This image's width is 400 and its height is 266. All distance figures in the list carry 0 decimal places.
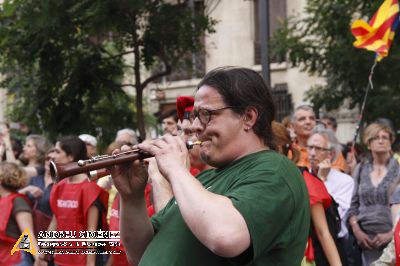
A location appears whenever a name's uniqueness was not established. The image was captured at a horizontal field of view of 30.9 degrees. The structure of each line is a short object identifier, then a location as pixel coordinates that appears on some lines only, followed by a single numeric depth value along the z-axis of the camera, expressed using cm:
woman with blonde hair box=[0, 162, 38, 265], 629
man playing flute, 235
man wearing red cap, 363
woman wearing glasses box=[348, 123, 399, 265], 654
